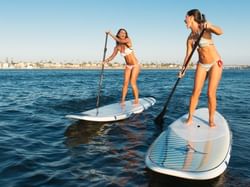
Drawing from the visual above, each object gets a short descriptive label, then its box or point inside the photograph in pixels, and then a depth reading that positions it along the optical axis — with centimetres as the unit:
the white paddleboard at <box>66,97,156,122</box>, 872
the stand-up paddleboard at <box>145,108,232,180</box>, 458
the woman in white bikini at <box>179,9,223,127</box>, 659
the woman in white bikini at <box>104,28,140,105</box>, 1004
